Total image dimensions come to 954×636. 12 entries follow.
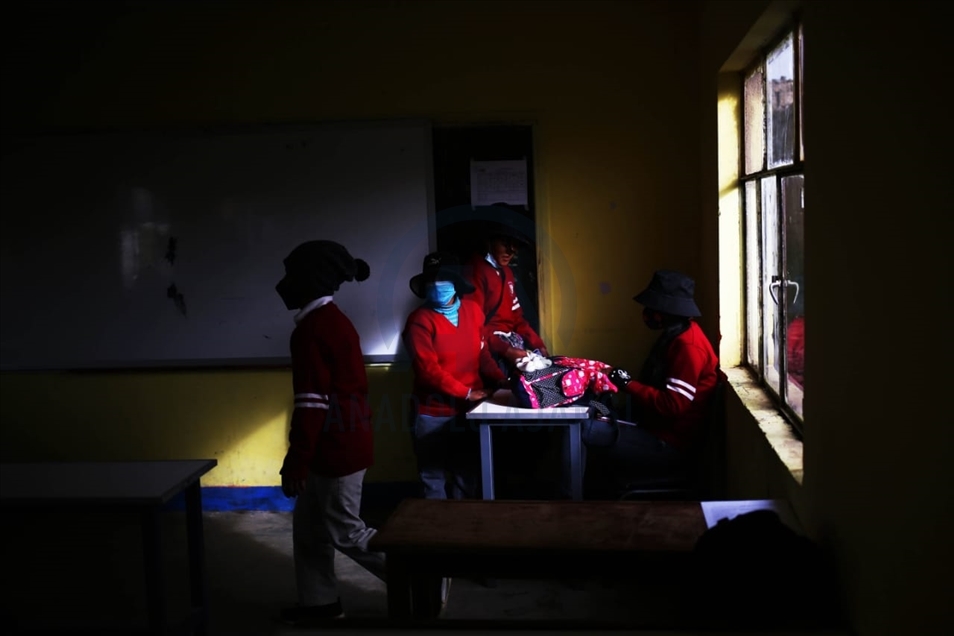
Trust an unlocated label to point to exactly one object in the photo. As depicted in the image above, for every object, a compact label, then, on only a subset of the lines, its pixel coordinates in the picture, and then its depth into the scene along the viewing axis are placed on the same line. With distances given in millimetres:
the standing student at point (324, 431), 3695
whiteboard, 5285
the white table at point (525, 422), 4168
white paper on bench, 2811
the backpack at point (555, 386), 4246
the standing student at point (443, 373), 4438
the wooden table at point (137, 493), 3322
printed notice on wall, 5168
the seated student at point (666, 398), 4098
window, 3254
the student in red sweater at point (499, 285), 5070
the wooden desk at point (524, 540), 2734
